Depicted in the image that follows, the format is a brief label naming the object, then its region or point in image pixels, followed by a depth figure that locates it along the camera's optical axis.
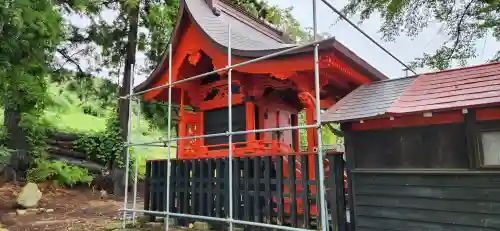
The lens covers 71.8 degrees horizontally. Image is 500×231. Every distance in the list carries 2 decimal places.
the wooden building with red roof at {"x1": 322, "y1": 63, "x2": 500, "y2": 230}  3.66
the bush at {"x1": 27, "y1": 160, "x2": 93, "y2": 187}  11.11
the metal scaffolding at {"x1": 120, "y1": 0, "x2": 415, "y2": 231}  4.07
